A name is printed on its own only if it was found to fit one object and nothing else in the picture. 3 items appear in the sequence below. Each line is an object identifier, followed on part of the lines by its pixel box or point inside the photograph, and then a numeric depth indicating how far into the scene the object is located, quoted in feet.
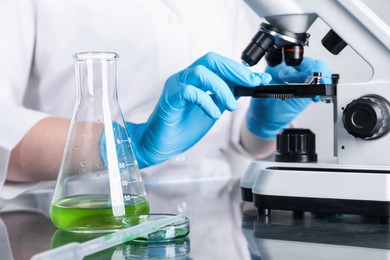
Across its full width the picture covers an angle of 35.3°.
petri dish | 2.60
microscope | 3.26
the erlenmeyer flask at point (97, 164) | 2.79
